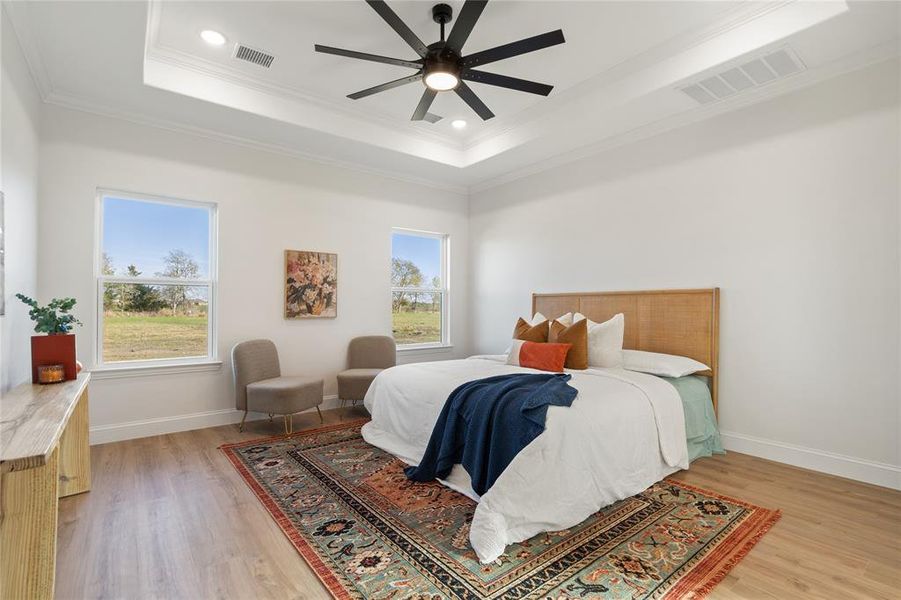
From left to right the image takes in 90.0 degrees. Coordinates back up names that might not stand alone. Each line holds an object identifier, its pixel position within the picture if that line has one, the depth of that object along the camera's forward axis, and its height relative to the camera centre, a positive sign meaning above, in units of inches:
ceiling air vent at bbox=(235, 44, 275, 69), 134.0 +74.5
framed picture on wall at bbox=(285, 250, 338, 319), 188.5 +6.7
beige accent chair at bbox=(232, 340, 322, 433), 156.1 -30.2
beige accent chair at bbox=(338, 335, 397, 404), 201.9 -24.2
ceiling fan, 98.2 +59.3
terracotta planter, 102.3 -12.2
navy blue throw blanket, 96.6 -27.7
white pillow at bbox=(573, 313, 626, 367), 150.7 -13.9
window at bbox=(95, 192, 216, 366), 156.0 +6.9
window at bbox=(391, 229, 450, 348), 229.1 +6.6
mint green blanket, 133.3 -34.8
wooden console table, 57.1 -28.0
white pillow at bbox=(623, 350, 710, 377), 139.0 -19.6
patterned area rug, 75.4 -47.3
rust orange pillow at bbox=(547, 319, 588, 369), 148.9 -13.1
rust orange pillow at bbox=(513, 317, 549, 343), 165.2 -11.5
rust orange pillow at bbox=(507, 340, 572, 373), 146.9 -18.2
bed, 90.0 -31.3
